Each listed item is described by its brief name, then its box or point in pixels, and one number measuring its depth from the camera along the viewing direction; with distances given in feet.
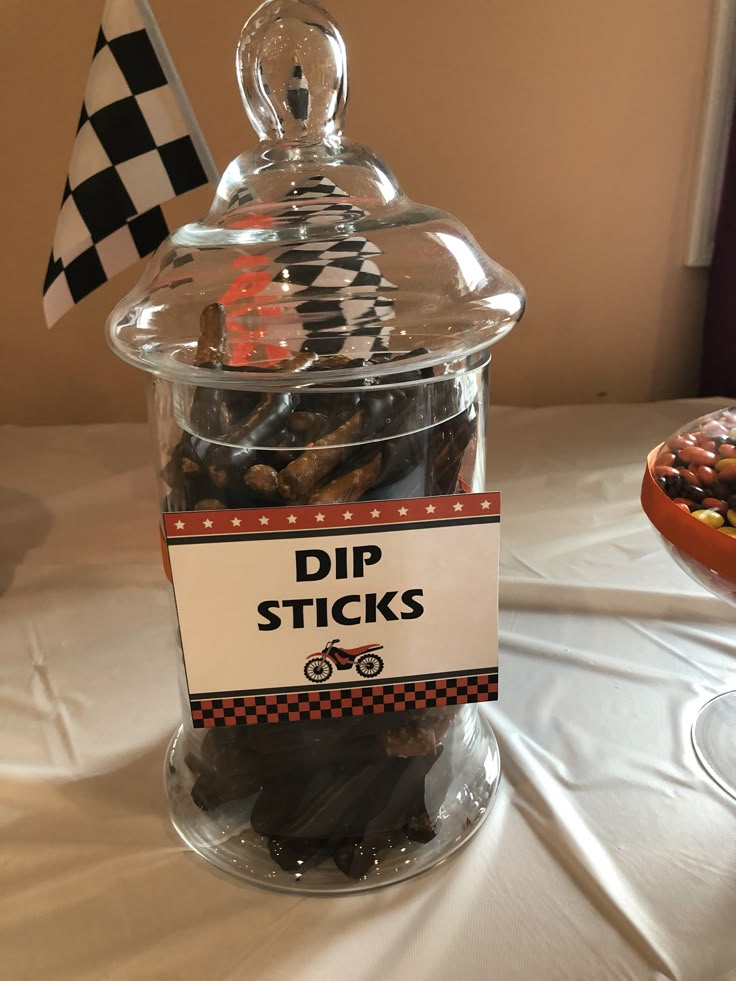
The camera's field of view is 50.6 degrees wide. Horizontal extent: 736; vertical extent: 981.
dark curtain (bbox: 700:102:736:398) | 3.78
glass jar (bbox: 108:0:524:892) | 1.41
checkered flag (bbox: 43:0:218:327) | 2.51
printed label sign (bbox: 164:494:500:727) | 1.39
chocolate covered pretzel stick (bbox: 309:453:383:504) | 1.41
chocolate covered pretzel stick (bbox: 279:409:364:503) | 1.40
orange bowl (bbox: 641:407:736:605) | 1.59
